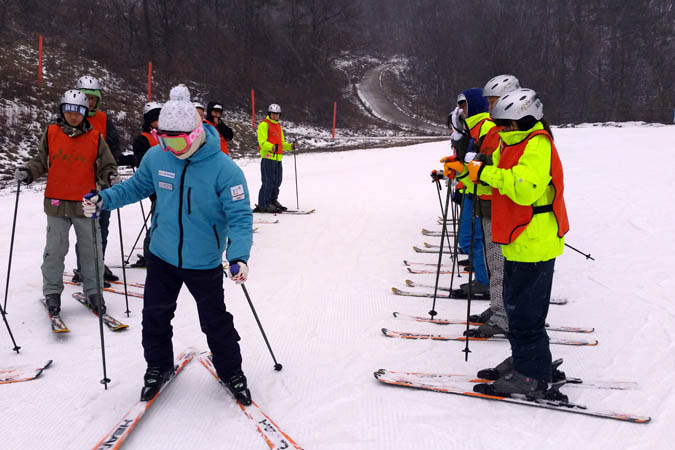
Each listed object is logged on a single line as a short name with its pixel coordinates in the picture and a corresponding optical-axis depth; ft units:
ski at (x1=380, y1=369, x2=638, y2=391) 10.68
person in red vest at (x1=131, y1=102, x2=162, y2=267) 17.34
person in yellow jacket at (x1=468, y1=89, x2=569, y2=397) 8.89
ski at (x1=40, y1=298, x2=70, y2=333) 13.05
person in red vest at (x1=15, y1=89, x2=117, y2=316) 13.60
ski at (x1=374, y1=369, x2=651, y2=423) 9.48
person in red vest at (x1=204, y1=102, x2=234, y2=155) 22.93
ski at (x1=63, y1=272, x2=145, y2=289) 16.95
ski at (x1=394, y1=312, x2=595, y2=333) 13.64
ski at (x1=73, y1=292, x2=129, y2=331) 13.57
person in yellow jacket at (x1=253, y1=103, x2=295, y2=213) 28.63
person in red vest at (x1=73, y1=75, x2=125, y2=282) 15.74
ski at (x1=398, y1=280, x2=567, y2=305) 15.98
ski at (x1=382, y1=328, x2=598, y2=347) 12.82
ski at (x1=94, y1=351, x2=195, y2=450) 8.52
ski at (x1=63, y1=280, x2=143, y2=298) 15.87
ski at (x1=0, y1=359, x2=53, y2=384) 10.76
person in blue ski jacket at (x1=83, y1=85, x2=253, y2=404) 9.07
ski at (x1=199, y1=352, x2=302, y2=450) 8.72
